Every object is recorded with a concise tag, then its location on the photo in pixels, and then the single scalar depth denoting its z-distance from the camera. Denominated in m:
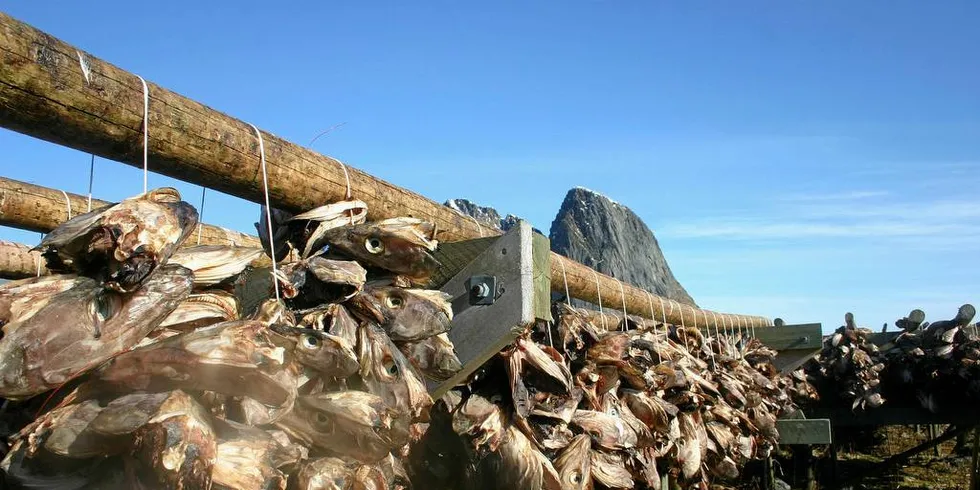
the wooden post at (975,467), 8.95
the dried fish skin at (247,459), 1.67
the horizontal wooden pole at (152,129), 1.83
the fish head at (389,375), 2.27
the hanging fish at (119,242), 1.72
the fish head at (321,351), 1.96
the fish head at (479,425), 2.96
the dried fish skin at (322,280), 2.40
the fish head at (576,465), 3.39
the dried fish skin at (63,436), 1.62
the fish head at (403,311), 2.46
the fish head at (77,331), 1.63
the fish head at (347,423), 2.03
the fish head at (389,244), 2.59
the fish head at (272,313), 2.09
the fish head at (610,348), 4.23
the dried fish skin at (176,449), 1.54
